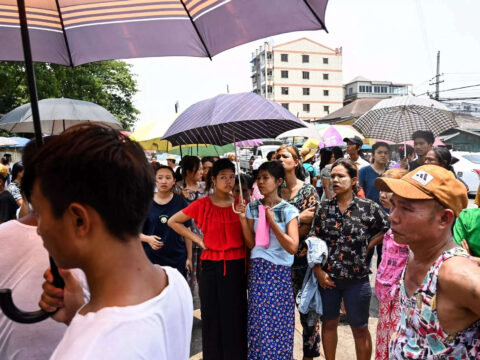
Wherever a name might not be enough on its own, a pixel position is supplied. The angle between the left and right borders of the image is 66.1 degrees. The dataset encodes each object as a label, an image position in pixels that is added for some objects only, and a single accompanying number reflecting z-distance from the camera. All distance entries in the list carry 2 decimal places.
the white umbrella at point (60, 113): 4.45
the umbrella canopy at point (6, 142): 10.59
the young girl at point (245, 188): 3.64
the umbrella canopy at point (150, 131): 5.85
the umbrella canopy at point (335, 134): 9.46
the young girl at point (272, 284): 3.13
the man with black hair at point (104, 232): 0.85
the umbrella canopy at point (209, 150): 8.16
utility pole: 29.46
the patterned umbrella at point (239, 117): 3.24
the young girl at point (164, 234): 4.07
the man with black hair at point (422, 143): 5.05
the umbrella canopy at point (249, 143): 6.44
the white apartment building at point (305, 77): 58.75
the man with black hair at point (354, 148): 5.92
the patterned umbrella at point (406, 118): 5.35
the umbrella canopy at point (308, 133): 8.18
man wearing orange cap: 1.42
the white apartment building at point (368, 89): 62.78
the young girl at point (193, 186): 5.08
